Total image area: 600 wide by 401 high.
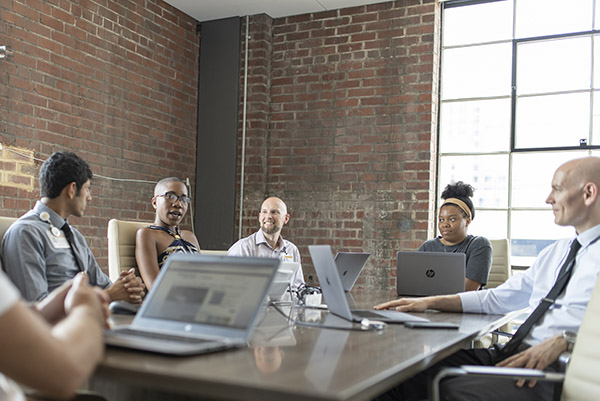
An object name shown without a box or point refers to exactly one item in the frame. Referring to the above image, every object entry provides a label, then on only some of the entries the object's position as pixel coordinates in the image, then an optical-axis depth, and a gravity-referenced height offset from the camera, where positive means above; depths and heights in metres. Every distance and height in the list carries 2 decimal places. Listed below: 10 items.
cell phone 2.14 -0.46
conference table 1.17 -0.39
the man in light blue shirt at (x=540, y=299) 2.03 -0.45
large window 4.96 +0.77
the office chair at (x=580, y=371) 1.69 -0.48
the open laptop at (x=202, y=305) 1.48 -0.30
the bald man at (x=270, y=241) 4.20 -0.36
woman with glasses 3.38 -0.27
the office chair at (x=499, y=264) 4.19 -0.46
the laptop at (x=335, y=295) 2.12 -0.38
